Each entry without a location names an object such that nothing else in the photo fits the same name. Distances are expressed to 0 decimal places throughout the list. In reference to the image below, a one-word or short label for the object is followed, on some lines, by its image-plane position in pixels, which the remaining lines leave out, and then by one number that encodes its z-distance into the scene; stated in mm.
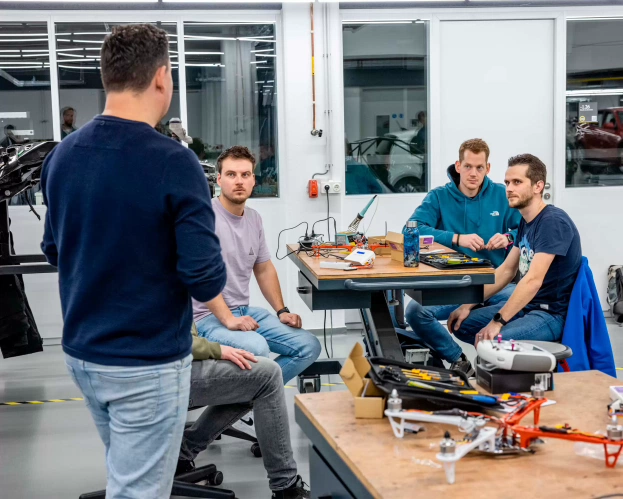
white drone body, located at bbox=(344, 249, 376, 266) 3090
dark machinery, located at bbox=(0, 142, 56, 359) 4012
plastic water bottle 3033
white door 5730
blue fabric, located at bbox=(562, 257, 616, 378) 2945
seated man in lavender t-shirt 3102
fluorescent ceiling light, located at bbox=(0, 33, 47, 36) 5469
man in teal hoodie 3719
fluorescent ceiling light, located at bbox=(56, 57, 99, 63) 5523
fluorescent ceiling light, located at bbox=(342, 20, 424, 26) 5625
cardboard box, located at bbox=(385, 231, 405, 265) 3156
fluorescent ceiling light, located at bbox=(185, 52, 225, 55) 5625
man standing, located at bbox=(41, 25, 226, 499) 1591
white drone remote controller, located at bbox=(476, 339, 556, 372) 1762
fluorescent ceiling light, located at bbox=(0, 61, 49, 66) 5523
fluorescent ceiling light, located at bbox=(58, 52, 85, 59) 5513
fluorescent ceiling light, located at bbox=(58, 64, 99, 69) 5527
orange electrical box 5508
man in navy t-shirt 3086
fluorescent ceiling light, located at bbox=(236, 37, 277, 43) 5660
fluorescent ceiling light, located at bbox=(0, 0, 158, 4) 5352
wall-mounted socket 5547
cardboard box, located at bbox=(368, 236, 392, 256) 3462
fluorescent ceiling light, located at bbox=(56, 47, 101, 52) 5508
